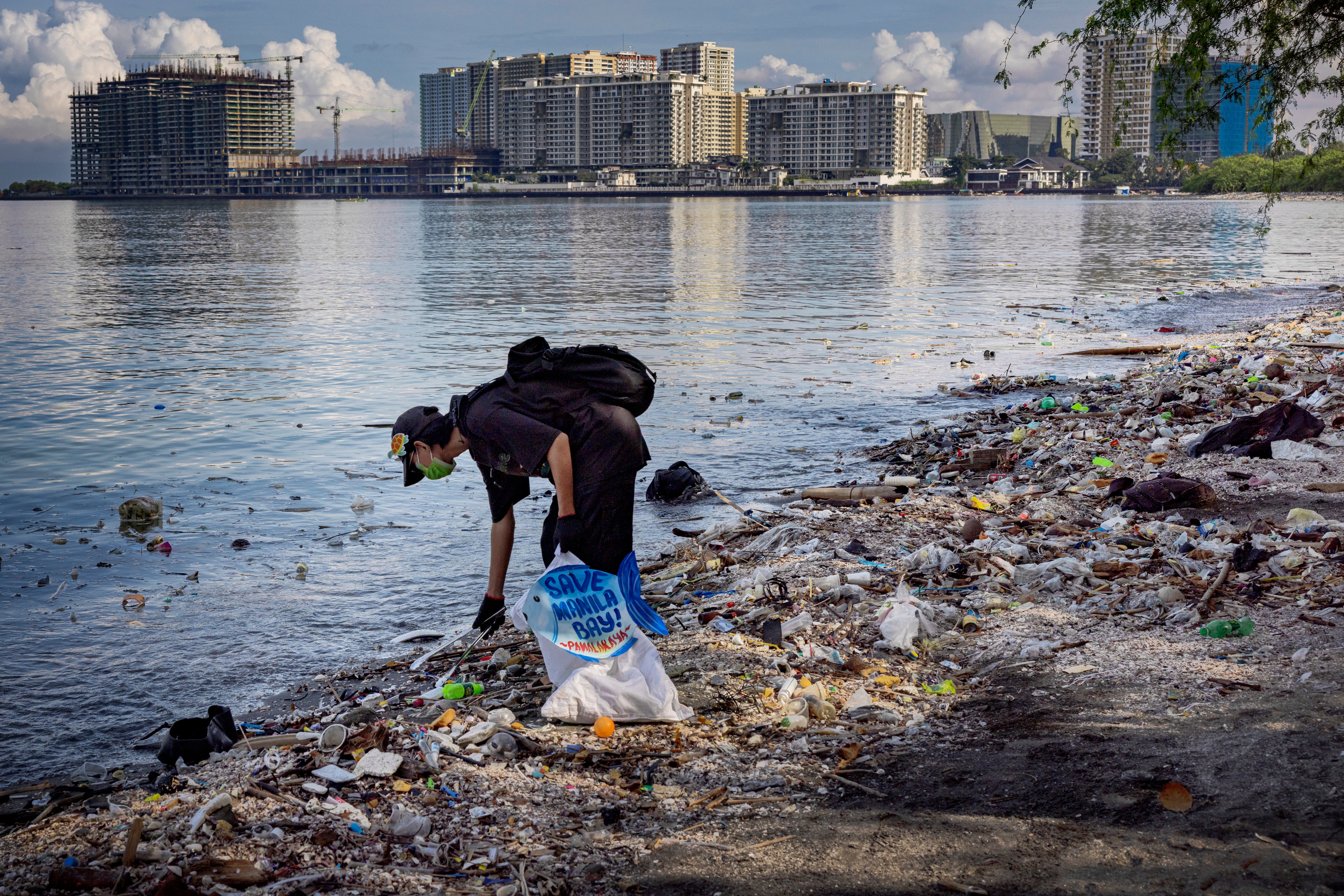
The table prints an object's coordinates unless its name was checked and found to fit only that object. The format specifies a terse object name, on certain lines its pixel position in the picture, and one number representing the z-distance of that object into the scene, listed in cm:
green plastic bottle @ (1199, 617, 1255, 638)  481
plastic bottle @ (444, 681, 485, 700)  516
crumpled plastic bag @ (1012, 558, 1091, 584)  595
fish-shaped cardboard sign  457
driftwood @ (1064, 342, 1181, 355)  1628
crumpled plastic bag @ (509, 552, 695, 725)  452
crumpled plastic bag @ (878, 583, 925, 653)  525
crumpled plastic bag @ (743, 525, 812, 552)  735
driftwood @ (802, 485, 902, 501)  852
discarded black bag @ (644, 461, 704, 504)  937
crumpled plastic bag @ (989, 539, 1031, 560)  642
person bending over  450
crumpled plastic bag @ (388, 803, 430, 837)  379
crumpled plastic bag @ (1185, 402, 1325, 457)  830
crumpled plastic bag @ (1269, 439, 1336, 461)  781
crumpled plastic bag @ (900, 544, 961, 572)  636
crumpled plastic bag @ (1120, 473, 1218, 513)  707
